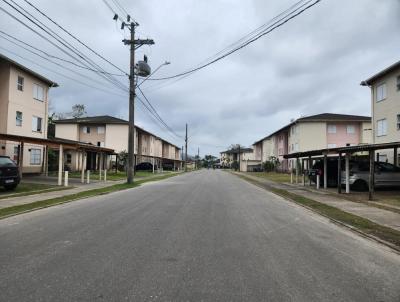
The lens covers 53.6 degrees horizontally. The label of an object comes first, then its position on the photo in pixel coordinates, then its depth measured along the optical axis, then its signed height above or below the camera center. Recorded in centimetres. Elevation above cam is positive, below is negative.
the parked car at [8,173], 1850 -55
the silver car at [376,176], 2253 -41
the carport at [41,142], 2319 +126
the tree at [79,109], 8850 +1220
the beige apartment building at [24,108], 2916 +434
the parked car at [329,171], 2652 -22
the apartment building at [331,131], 5319 +504
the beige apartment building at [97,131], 5938 +486
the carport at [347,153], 1735 +91
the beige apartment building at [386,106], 2823 +478
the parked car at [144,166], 6444 -26
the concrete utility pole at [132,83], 2744 +568
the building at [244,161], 9861 +262
